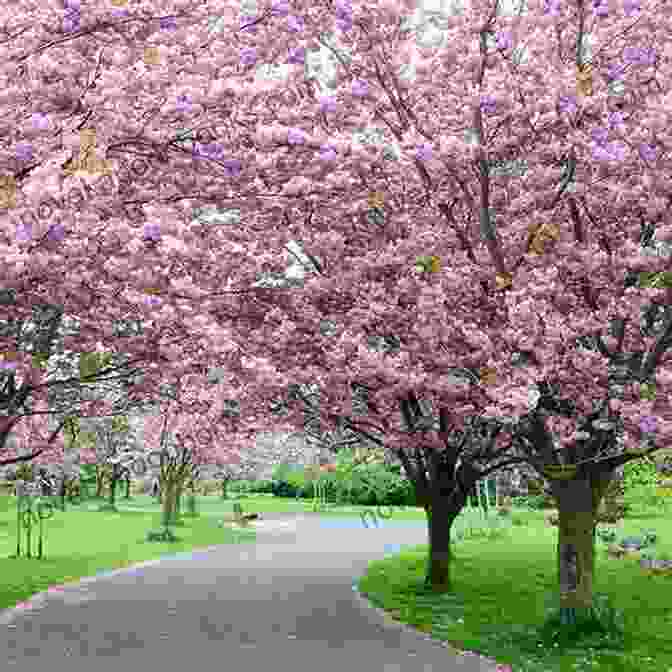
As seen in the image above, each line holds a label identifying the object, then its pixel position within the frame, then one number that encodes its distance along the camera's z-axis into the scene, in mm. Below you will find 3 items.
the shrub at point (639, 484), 26641
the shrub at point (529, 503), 44094
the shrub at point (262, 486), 84438
